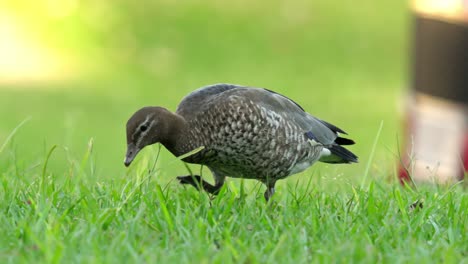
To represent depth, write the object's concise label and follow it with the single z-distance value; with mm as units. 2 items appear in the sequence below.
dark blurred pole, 22328
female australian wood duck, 10844
